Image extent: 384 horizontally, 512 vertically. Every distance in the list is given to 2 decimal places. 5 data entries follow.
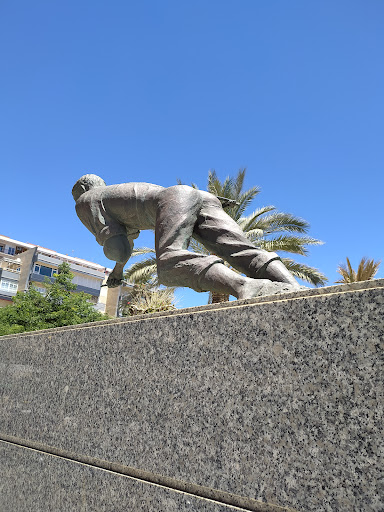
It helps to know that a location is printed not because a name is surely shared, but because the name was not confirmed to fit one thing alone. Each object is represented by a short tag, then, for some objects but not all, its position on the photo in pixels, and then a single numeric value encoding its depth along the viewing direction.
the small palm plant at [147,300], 15.27
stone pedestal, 1.23
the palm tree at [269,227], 13.04
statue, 2.40
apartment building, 39.94
